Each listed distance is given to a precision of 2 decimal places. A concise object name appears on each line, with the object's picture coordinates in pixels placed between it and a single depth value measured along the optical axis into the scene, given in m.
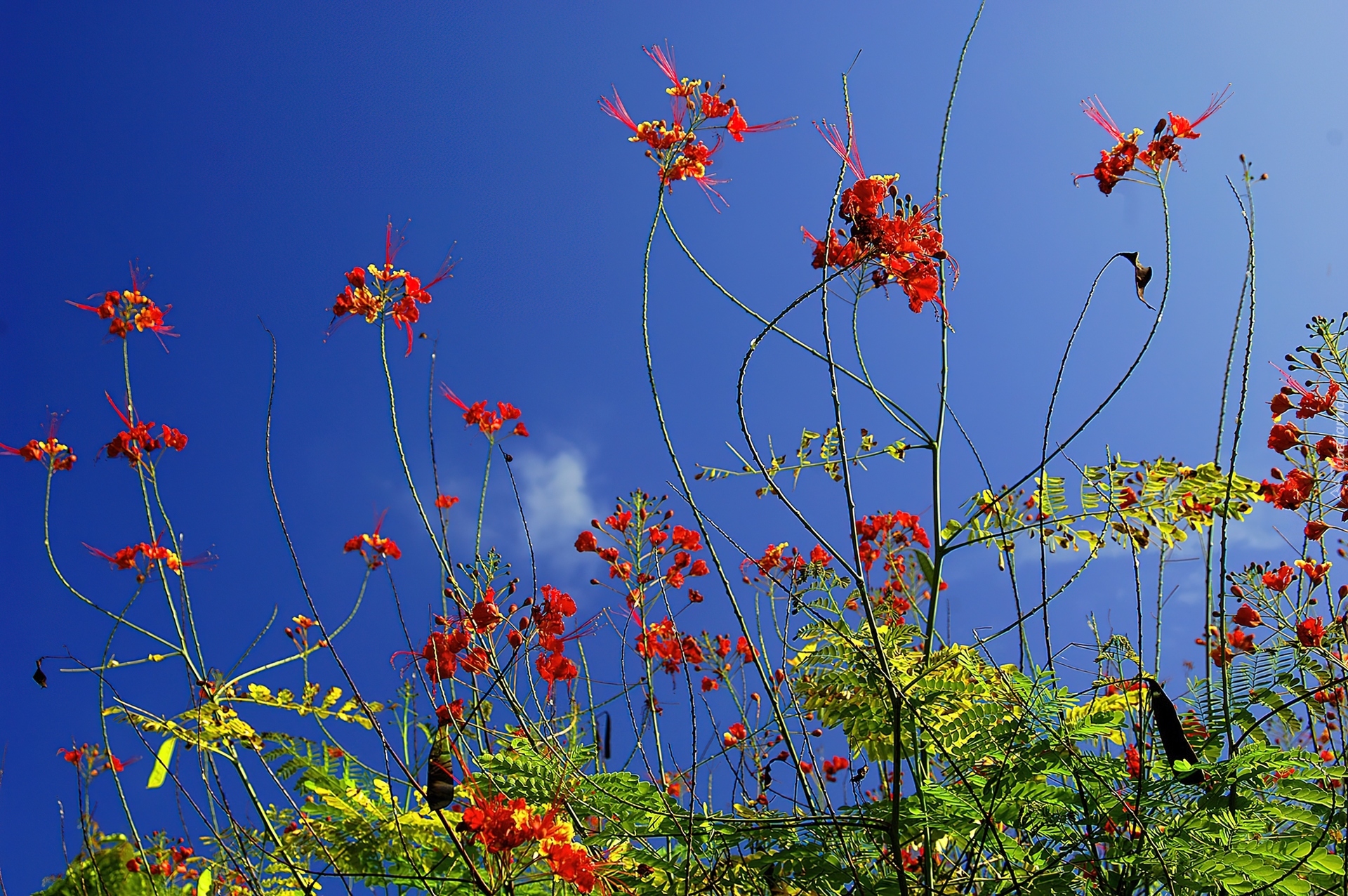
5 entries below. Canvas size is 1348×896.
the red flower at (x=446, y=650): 2.63
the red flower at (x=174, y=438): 3.65
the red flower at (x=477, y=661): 2.68
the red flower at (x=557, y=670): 2.94
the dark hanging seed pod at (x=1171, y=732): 1.88
